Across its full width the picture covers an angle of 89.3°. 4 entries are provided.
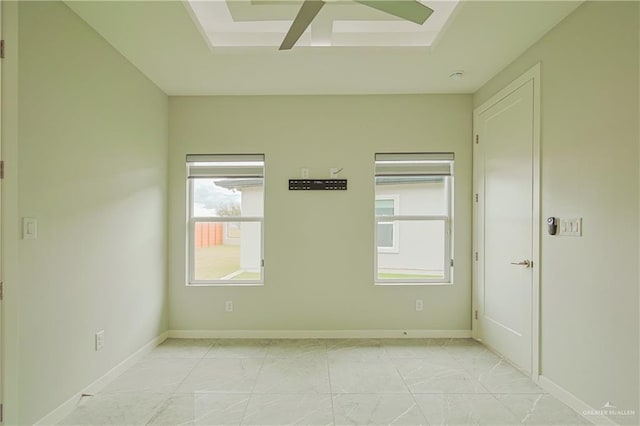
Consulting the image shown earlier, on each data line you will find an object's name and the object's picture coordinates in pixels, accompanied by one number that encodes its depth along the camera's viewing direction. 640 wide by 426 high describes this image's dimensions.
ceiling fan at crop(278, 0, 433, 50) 1.67
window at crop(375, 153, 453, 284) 3.66
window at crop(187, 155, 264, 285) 3.70
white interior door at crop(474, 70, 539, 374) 2.64
